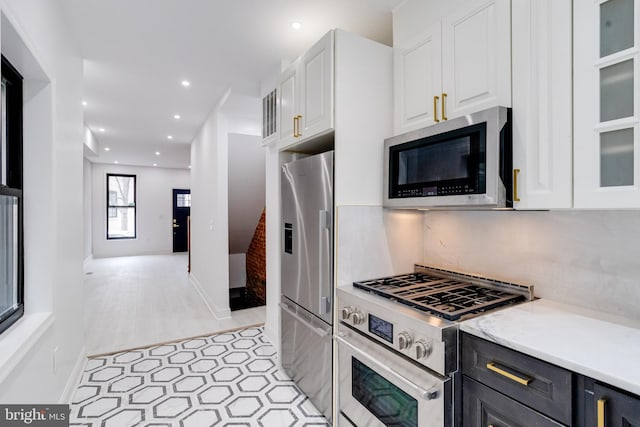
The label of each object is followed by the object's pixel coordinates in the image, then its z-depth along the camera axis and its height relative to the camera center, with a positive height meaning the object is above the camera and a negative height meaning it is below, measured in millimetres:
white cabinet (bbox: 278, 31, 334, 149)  1892 +789
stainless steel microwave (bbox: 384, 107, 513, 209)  1380 +239
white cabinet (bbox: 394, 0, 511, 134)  1441 +753
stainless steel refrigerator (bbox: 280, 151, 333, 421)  1956 -432
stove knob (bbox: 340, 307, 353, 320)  1768 -568
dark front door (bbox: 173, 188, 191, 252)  9922 -170
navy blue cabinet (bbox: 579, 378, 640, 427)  871 -556
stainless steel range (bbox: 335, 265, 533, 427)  1289 -603
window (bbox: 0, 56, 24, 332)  1583 +75
